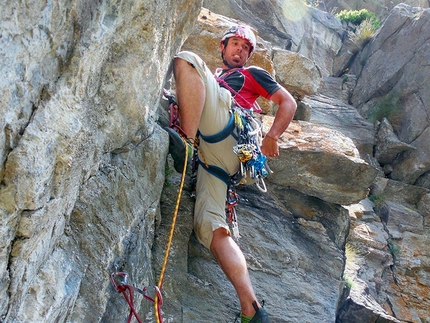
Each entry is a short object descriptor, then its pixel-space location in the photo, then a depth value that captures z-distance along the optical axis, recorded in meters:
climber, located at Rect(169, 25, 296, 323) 3.49
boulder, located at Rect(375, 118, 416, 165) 13.64
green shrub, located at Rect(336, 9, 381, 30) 20.79
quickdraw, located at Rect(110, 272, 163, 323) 2.51
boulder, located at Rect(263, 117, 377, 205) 5.47
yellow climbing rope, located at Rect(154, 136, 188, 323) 2.40
